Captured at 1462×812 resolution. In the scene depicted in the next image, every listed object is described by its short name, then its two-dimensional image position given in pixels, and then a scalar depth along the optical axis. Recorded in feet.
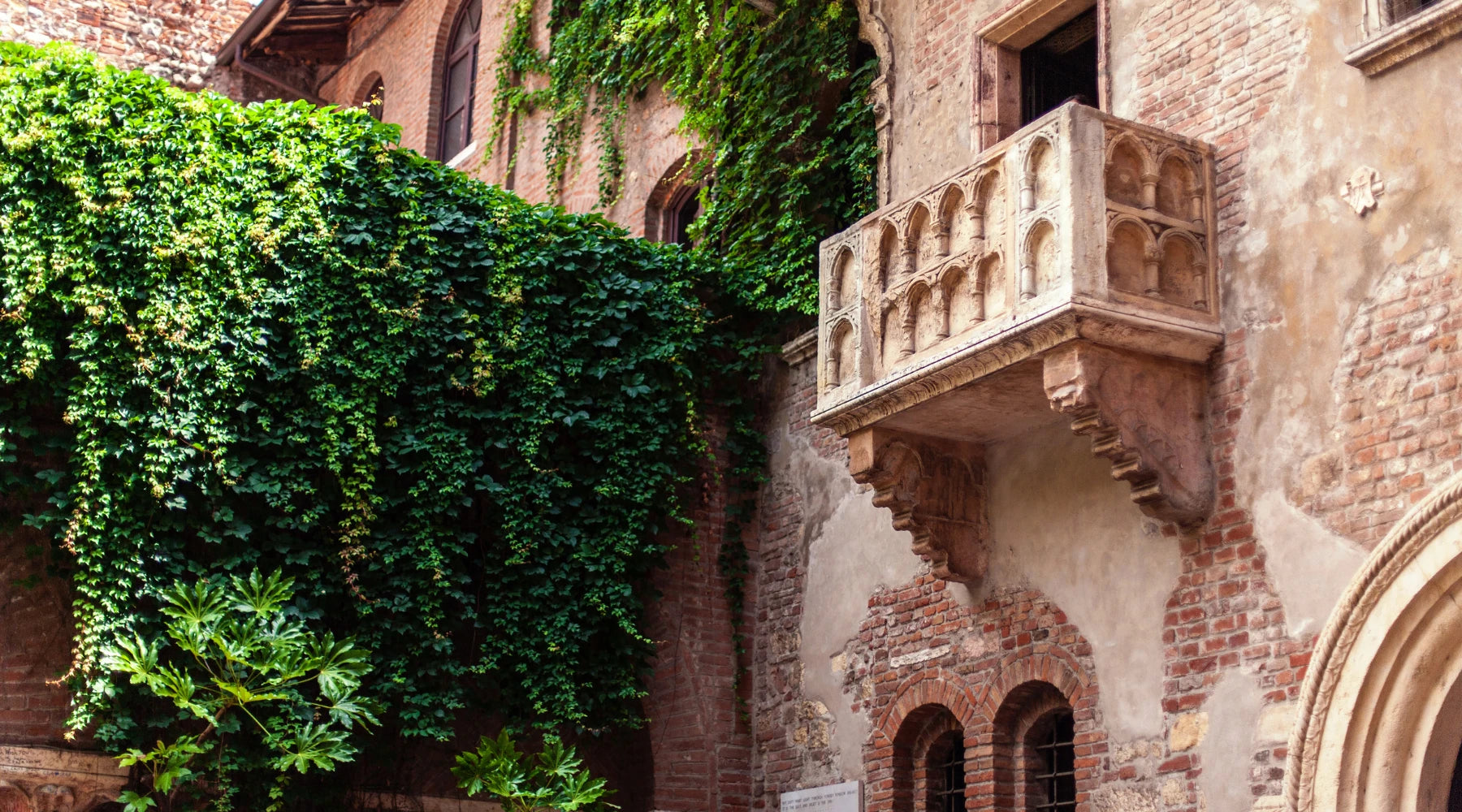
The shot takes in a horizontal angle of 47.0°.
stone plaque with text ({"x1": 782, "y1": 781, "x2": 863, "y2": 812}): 31.09
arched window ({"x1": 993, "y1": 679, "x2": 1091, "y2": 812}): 27.73
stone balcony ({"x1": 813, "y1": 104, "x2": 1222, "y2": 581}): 24.22
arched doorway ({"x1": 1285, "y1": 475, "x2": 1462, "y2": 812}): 20.98
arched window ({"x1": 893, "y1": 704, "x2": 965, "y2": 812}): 30.30
